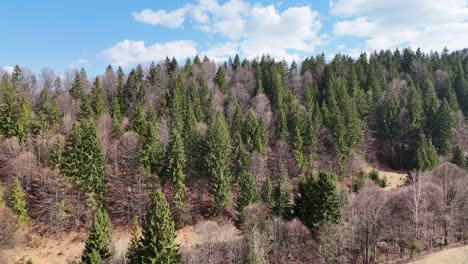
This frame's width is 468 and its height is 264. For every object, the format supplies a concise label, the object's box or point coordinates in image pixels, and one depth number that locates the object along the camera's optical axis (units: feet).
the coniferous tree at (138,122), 205.30
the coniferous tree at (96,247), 106.32
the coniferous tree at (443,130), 249.00
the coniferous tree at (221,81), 306.35
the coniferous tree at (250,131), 209.56
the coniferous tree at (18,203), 148.66
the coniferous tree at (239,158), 191.72
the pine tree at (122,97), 258.71
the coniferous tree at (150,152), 174.70
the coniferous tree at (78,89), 262.47
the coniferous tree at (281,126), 223.10
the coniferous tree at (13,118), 186.85
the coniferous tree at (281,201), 149.38
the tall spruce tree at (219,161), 174.88
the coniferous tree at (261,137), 205.87
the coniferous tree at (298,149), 214.07
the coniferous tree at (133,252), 108.27
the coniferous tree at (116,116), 215.31
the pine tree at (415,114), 260.19
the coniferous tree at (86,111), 223.51
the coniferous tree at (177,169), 172.04
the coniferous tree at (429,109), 264.72
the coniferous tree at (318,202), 130.21
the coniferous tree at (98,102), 231.30
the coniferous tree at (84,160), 161.89
